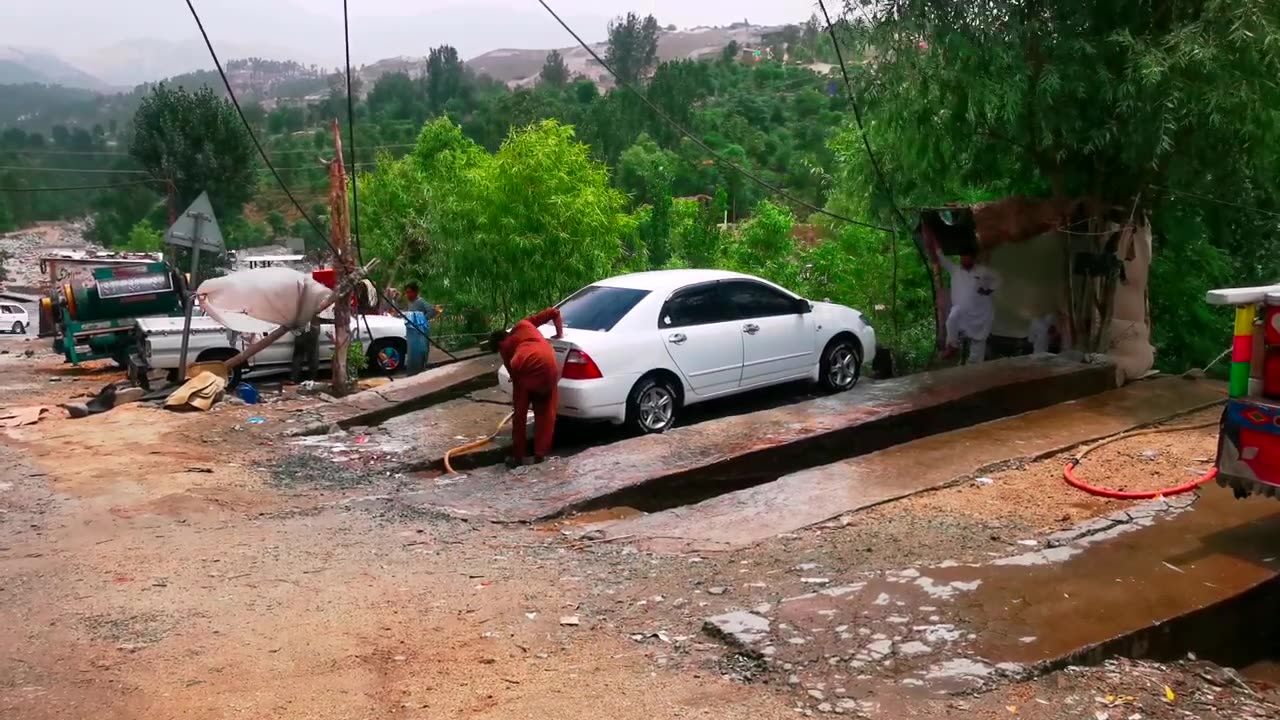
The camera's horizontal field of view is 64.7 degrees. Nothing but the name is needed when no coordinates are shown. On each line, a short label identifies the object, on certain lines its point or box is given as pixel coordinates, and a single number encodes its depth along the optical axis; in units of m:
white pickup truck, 14.08
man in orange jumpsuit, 8.68
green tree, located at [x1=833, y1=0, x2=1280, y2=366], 9.37
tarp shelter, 11.05
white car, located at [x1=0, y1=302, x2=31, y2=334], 34.75
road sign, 12.69
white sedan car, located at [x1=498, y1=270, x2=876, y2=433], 9.22
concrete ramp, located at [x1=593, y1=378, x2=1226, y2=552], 6.70
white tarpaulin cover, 12.90
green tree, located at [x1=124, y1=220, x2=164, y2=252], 54.19
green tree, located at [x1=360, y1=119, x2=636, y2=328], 16.33
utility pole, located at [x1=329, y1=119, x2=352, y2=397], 12.35
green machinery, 17.09
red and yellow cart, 5.63
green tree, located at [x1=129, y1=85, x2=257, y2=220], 41.22
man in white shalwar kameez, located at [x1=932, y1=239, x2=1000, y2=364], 11.77
